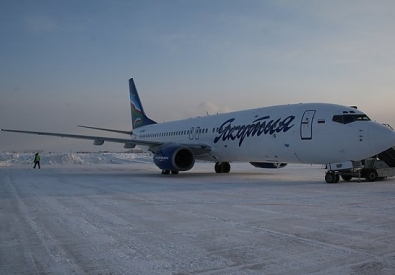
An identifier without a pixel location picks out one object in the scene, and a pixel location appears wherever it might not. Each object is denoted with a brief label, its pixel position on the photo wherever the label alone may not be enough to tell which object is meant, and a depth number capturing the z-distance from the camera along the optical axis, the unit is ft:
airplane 41.65
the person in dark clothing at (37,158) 91.09
